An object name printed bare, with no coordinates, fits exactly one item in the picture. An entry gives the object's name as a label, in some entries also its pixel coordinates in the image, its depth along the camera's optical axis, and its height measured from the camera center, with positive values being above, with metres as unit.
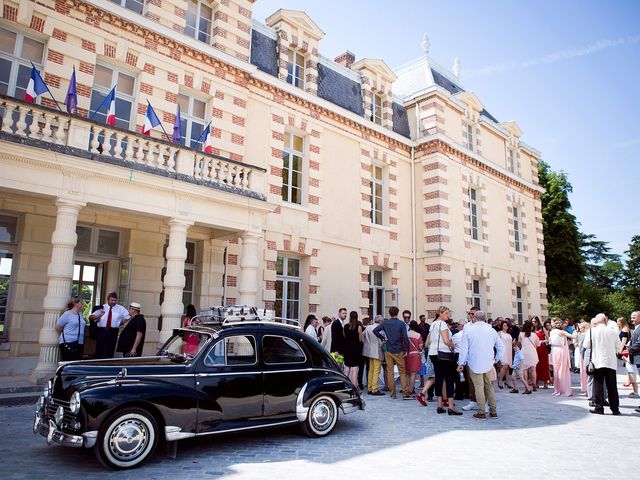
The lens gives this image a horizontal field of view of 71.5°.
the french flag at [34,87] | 8.48 +4.26
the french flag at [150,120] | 10.01 +4.34
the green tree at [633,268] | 45.81 +6.22
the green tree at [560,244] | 26.72 +4.84
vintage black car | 4.52 -0.87
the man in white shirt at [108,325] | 8.54 -0.22
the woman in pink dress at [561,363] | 10.30 -0.88
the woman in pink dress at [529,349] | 10.81 -0.58
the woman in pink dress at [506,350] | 10.79 -0.62
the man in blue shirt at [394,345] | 8.98 -0.48
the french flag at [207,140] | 11.19 +4.41
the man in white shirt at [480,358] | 7.45 -0.57
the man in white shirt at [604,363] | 7.94 -0.64
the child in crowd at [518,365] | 10.56 -0.97
